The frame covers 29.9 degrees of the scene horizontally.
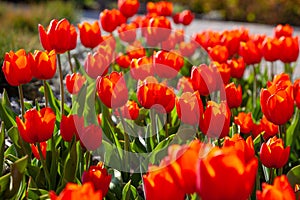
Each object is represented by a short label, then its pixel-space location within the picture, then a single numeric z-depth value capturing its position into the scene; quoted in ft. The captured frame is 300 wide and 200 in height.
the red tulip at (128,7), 12.85
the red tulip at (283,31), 12.24
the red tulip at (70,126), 6.64
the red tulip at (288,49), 10.25
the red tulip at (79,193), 3.80
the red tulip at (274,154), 6.21
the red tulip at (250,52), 10.48
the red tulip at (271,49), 10.27
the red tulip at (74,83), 7.66
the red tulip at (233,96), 8.09
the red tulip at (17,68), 6.86
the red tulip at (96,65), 8.28
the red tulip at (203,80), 7.81
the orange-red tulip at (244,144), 5.24
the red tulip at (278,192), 3.91
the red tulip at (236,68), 10.18
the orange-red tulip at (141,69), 8.05
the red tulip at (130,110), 7.58
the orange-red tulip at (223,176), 3.65
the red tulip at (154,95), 6.79
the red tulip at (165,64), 8.11
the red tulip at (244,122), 8.08
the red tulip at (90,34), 9.71
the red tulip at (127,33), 11.56
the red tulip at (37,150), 7.01
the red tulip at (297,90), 7.79
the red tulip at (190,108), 6.73
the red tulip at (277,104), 6.67
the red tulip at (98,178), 5.75
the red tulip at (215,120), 6.46
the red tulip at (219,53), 10.17
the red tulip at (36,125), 6.12
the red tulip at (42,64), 7.02
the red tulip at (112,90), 6.76
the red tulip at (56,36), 7.61
